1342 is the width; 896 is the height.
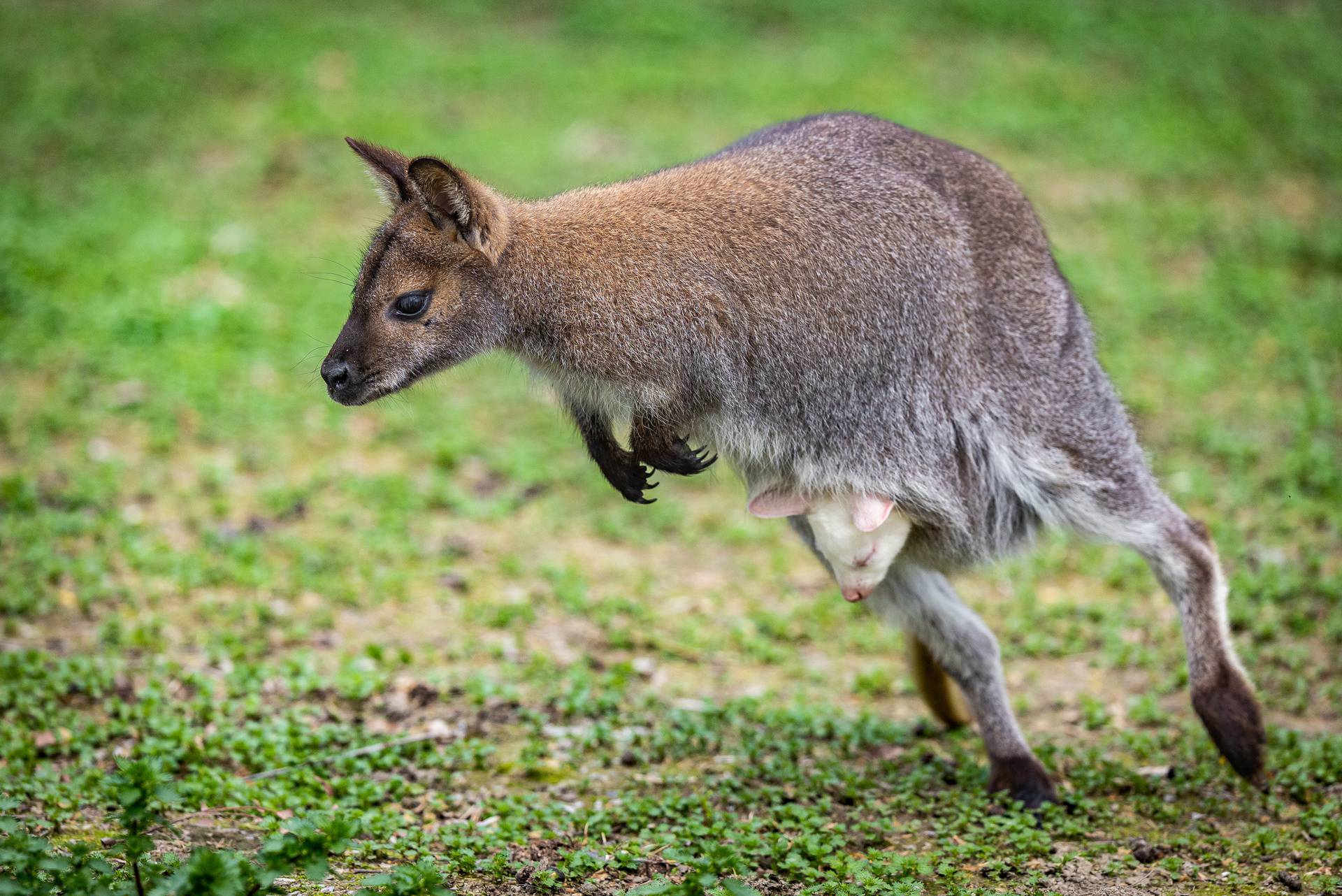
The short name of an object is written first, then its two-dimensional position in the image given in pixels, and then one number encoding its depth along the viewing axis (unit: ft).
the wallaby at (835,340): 27.78
